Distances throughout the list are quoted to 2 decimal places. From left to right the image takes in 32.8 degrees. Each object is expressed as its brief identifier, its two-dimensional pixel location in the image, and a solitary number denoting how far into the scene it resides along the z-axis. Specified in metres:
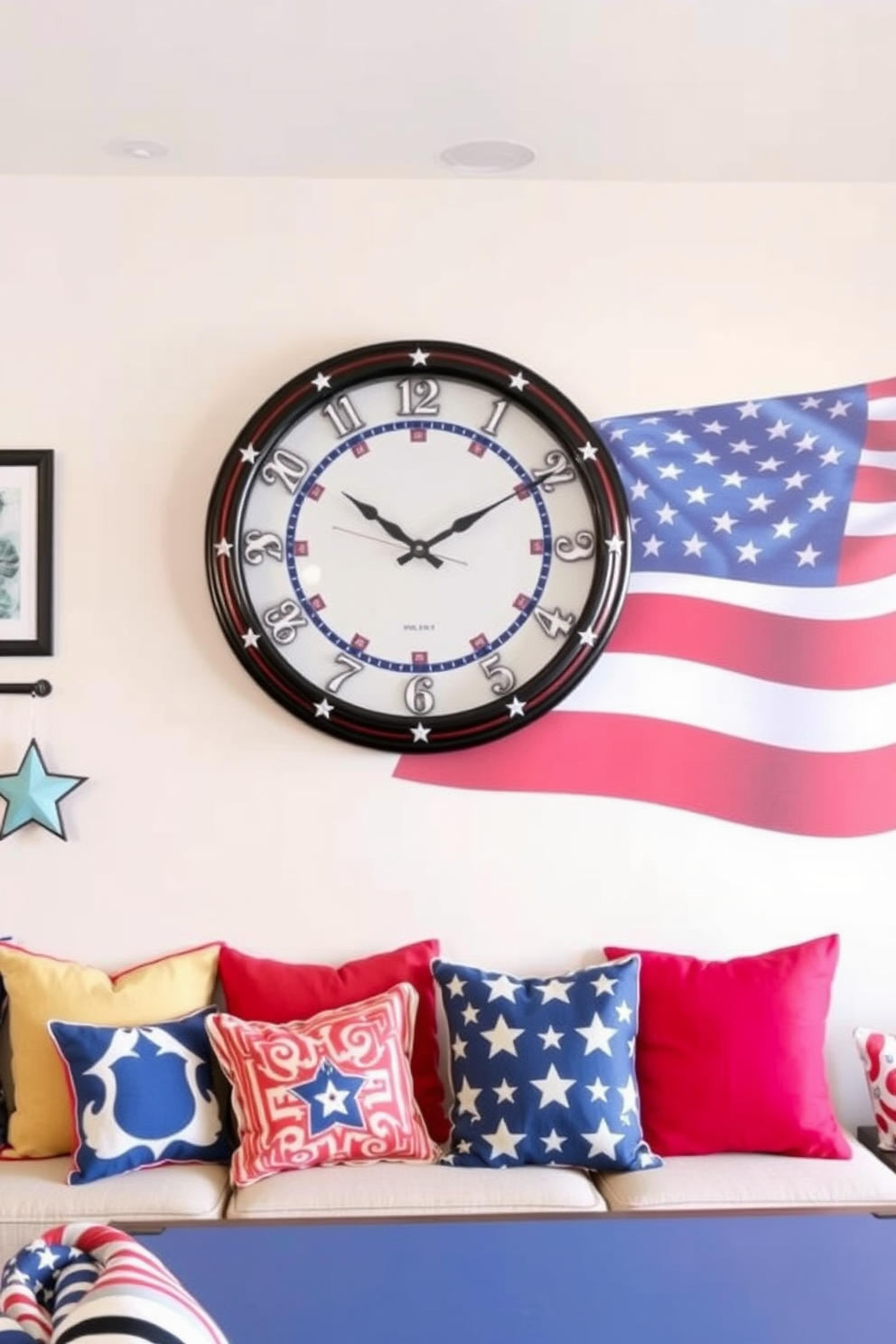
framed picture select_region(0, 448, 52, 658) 3.31
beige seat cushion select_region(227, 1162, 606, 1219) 2.79
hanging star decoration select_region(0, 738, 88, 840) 3.27
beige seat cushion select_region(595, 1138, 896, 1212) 2.83
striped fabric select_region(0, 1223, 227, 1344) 1.30
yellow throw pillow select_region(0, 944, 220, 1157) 3.10
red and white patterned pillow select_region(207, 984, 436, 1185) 2.94
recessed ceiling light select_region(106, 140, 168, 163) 3.15
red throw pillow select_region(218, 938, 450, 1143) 3.19
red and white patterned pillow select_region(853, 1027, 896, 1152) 3.11
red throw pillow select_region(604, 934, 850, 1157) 3.05
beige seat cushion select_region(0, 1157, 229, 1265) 2.78
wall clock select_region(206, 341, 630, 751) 3.29
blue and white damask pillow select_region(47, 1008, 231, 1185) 2.93
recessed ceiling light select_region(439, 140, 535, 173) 3.18
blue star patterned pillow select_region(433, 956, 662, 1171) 2.97
